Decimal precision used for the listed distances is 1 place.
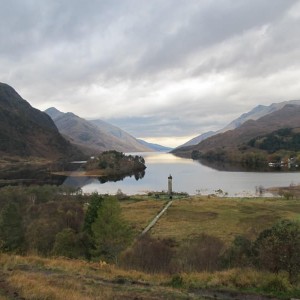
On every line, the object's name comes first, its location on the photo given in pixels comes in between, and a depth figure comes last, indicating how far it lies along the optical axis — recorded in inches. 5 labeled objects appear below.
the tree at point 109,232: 1745.8
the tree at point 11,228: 2033.7
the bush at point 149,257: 1237.8
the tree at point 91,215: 2001.5
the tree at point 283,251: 803.4
